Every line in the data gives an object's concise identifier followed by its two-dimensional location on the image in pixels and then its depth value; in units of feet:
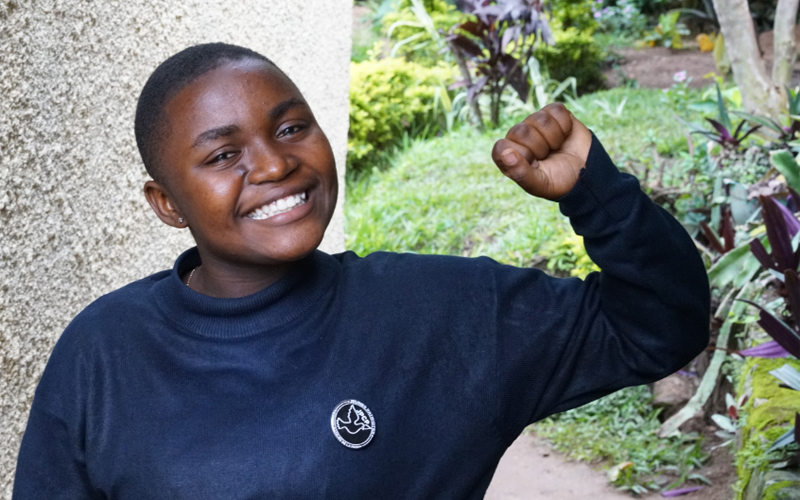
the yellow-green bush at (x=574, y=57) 30.25
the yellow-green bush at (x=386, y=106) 26.25
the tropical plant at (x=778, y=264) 6.94
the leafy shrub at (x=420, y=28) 32.89
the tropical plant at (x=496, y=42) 25.11
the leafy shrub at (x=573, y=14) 31.51
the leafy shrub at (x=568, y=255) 15.11
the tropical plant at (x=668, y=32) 35.47
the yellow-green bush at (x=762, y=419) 7.34
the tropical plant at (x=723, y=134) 13.60
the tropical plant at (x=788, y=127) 12.39
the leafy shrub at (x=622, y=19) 37.76
